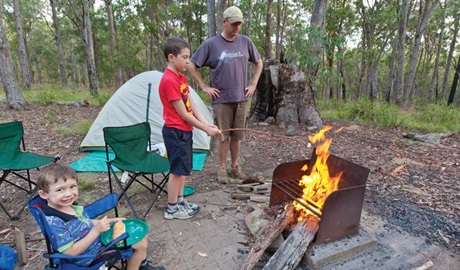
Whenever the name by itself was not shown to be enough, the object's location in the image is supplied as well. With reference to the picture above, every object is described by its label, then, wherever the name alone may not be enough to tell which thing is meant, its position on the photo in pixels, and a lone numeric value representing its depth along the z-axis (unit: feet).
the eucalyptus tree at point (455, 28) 54.43
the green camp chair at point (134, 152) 9.15
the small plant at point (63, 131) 18.60
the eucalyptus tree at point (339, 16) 50.62
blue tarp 13.48
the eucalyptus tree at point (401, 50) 37.83
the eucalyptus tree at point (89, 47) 37.99
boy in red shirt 7.82
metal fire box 6.72
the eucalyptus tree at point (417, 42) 39.47
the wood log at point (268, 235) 6.39
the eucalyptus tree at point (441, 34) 51.30
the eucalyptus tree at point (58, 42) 52.71
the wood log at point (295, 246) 6.15
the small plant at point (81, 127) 19.01
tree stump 20.30
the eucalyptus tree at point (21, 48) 38.47
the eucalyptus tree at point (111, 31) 50.06
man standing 10.46
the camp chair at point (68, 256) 4.58
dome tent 15.87
